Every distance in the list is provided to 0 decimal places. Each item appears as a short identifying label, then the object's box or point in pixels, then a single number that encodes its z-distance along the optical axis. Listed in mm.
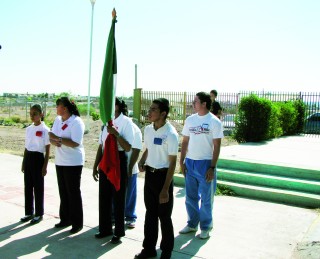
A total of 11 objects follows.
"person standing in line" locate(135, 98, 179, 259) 4027
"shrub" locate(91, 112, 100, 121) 26048
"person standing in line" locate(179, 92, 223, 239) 4793
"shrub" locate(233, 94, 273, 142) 12500
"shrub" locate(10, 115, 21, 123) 25986
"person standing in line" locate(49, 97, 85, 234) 4980
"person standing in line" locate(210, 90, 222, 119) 7184
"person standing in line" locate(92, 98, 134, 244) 4645
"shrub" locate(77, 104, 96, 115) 36634
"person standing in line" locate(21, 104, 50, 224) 5395
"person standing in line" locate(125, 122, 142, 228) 4992
